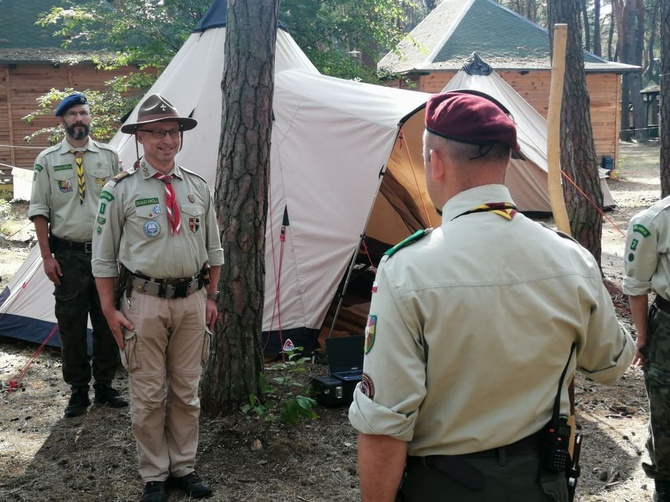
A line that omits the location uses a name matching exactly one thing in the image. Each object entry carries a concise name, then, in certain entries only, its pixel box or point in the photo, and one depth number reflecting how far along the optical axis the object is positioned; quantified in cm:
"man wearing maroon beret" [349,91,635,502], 160
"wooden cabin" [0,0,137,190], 1750
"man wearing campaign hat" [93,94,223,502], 342
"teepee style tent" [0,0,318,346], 599
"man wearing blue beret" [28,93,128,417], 465
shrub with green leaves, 405
